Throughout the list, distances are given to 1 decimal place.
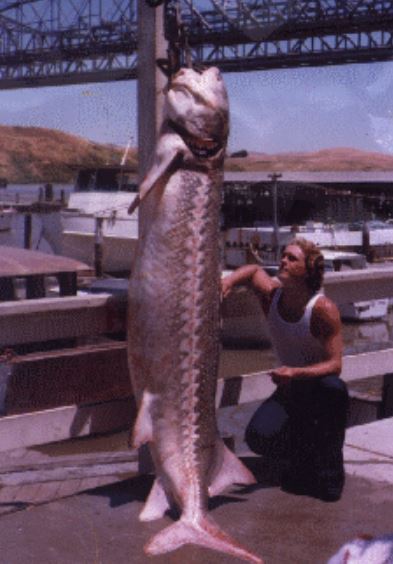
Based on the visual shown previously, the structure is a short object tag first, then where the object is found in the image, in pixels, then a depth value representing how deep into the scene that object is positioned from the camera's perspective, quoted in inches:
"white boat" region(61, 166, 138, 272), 1182.9
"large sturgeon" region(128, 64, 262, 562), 145.4
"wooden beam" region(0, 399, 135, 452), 164.6
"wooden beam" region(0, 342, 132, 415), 172.4
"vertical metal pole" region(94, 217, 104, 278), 1096.8
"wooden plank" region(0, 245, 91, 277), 448.8
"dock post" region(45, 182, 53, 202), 1670.8
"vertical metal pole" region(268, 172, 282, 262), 1102.4
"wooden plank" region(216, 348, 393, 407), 198.2
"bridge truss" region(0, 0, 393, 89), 2130.9
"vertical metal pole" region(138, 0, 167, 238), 166.4
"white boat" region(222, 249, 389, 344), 819.4
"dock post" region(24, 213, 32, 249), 1181.7
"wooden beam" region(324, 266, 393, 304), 217.8
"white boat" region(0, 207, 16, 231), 1215.6
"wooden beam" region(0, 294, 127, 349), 158.7
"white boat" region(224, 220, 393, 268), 1147.9
